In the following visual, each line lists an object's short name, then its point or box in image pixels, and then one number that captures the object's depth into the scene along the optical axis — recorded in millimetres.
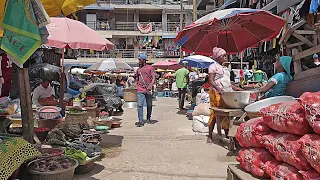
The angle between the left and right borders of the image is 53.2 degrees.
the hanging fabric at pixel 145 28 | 38312
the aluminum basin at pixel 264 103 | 3852
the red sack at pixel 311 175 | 2344
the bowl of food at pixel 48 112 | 6562
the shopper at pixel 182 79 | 12867
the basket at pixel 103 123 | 8273
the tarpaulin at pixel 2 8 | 3354
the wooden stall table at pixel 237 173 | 3090
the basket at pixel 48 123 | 6434
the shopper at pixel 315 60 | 4773
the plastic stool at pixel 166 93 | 25344
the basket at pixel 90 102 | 9420
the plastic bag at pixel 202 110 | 8164
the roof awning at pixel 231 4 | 16619
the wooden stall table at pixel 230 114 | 5559
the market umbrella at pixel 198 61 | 15435
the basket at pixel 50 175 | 3643
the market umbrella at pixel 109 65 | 17188
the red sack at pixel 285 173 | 2560
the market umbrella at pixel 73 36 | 5887
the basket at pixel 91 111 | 8812
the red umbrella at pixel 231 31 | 6402
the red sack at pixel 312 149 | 2249
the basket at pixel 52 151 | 4193
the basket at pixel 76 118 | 6867
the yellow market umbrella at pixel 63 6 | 4590
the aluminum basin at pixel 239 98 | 5371
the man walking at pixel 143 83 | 8789
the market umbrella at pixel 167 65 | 23031
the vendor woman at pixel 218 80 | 6180
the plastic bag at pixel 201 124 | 7832
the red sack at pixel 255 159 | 3042
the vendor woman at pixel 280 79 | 4724
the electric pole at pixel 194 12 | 17431
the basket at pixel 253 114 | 4467
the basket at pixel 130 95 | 15414
